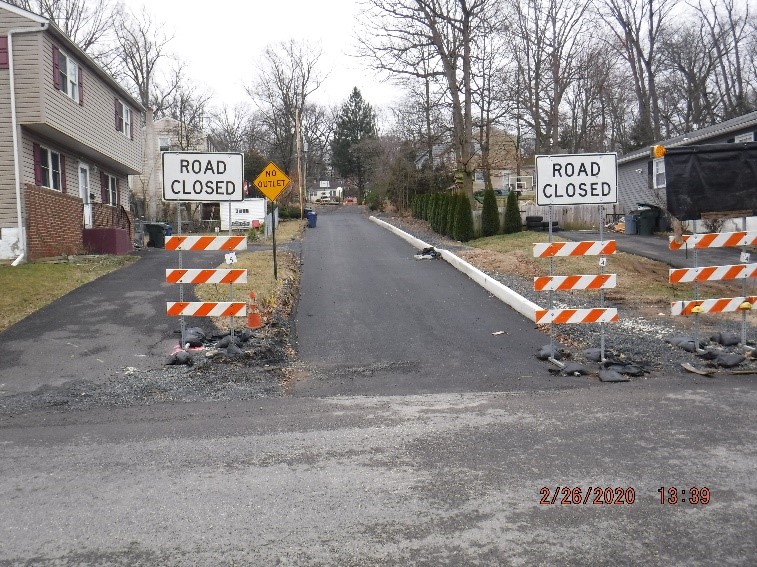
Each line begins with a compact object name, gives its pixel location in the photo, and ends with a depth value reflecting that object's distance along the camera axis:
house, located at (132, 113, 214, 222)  43.00
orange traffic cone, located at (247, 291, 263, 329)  10.46
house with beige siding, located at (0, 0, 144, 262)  18.23
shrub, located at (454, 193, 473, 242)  29.66
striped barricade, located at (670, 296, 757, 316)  8.87
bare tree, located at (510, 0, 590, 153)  42.25
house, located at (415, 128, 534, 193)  43.70
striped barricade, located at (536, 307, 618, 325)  8.91
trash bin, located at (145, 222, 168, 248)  29.02
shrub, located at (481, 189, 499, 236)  29.78
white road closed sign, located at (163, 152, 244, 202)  9.41
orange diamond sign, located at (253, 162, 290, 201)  17.38
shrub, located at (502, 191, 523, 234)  29.84
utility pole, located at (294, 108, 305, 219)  49.56
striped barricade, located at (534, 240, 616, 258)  9.13
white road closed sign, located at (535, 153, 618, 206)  9.16
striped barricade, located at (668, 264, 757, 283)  9.09
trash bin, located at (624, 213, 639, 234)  29.39
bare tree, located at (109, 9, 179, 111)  56.41
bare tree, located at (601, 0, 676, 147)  43.84
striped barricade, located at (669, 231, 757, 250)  9.05
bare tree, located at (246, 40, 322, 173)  63.88
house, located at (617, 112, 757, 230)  26.27
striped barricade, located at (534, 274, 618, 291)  9.11
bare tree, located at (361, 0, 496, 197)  30.17
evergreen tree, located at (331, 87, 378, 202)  79.50
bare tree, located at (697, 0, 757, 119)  44.69
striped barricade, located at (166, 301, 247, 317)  9.51
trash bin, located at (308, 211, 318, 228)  44.44
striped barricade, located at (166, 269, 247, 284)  9.59
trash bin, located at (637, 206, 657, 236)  29.04
